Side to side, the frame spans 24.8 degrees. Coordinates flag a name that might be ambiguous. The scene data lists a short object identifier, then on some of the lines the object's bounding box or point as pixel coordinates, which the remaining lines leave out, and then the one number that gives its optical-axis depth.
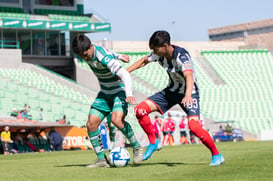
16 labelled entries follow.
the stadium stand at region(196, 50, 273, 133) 42.44
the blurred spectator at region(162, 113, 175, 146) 30.55
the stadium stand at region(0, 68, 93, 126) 32.62
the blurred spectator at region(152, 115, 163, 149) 28.84
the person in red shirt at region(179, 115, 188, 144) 32.38
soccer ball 9.91
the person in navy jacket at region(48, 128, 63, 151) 26.48
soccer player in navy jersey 9.09
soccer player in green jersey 9.61
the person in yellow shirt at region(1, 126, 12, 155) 24.19
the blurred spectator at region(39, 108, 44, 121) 30.73
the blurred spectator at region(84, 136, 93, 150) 28.68
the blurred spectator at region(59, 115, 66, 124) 29.15
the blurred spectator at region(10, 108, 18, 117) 28.75
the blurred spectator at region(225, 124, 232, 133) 37.41
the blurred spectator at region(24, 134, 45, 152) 26.52
